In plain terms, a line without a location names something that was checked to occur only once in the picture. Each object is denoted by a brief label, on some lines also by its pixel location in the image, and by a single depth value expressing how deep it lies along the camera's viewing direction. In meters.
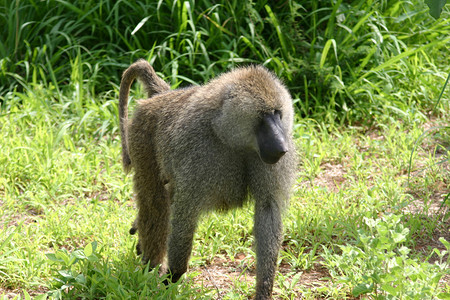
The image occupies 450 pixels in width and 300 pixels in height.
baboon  5.18
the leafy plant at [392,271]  4.69
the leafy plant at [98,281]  5.39
